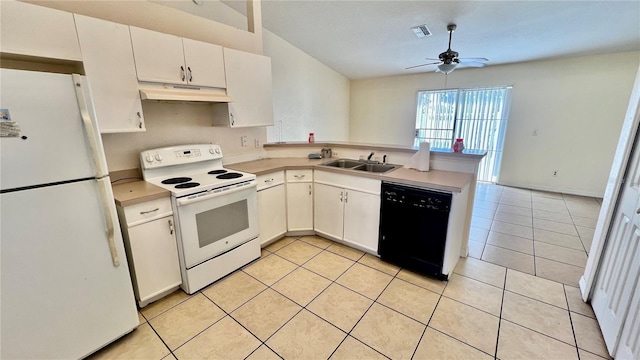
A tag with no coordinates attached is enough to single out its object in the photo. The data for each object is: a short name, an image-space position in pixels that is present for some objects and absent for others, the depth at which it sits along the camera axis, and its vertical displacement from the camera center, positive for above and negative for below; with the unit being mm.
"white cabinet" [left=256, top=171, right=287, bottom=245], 2662 -860
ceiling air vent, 3618 +1359
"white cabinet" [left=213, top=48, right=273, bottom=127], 2558 +363
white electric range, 2004 -690
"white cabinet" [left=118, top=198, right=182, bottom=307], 1793 -884
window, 5270 +138
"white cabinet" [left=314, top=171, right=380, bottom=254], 2494 -861
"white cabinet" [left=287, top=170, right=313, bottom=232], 2881 -845
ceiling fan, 3357 +848
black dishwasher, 2102 -877
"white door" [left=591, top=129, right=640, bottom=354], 1427 -837
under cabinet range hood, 1999 +281
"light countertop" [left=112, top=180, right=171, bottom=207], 1746 -477
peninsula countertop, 2076 -446
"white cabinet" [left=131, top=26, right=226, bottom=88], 1982 +559
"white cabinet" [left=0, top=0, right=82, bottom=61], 1477 +575
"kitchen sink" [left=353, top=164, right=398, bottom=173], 2781 -463
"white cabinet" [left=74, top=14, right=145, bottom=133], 1749 +388
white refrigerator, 1206 -495
